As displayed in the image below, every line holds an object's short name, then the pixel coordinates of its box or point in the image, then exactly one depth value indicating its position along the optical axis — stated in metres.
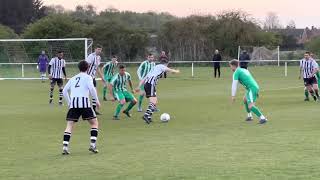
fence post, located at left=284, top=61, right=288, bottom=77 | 46.94
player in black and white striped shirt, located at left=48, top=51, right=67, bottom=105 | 25.03
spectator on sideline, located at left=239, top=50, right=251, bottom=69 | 42.34
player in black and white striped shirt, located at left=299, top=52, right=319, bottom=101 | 24.70
